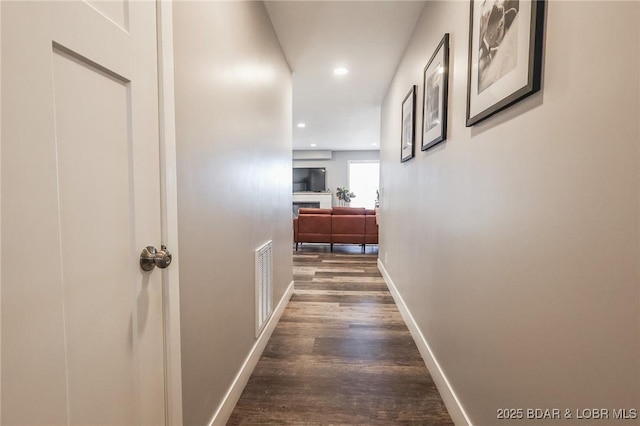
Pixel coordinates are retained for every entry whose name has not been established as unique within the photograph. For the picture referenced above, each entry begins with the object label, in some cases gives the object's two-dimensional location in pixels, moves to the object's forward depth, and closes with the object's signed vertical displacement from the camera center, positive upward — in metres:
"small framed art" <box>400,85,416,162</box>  2.37 +0.61
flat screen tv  9.84 +0.63
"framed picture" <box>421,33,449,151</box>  1.62 +0.61
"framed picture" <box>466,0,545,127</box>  0.85 +0.48
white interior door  0.51 -0.03
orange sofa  5.72 -0.59
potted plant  9.65 +0.08
